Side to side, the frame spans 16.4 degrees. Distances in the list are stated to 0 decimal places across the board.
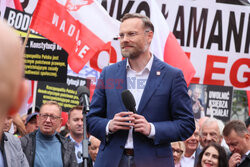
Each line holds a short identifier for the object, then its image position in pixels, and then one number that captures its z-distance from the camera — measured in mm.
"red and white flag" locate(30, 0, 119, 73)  14666
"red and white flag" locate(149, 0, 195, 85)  14637
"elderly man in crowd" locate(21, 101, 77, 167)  11690
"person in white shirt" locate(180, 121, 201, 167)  13917
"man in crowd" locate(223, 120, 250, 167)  11498
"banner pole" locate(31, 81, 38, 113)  16346
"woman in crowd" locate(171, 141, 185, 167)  13249
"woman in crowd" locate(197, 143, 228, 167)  10999
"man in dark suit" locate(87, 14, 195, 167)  6315
